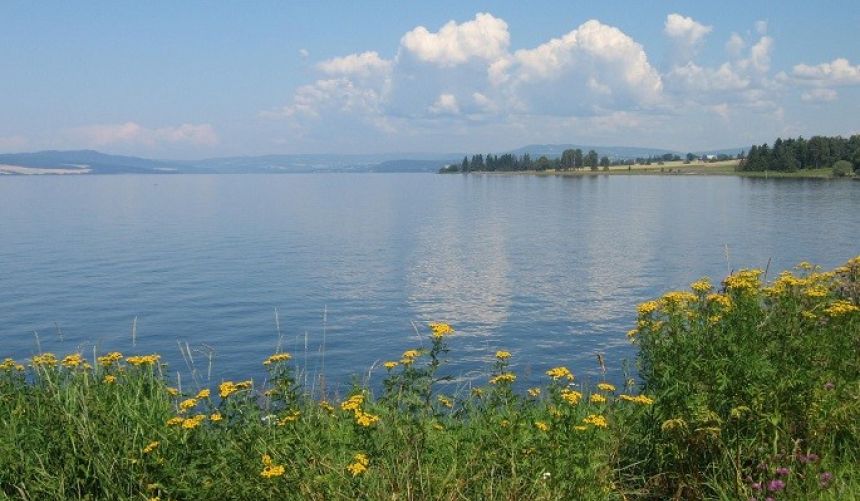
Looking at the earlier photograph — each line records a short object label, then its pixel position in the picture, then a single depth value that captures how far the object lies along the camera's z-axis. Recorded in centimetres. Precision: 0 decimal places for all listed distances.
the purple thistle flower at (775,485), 616
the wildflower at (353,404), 631
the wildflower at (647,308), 793
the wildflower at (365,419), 609
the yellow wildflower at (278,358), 762
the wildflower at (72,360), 881
